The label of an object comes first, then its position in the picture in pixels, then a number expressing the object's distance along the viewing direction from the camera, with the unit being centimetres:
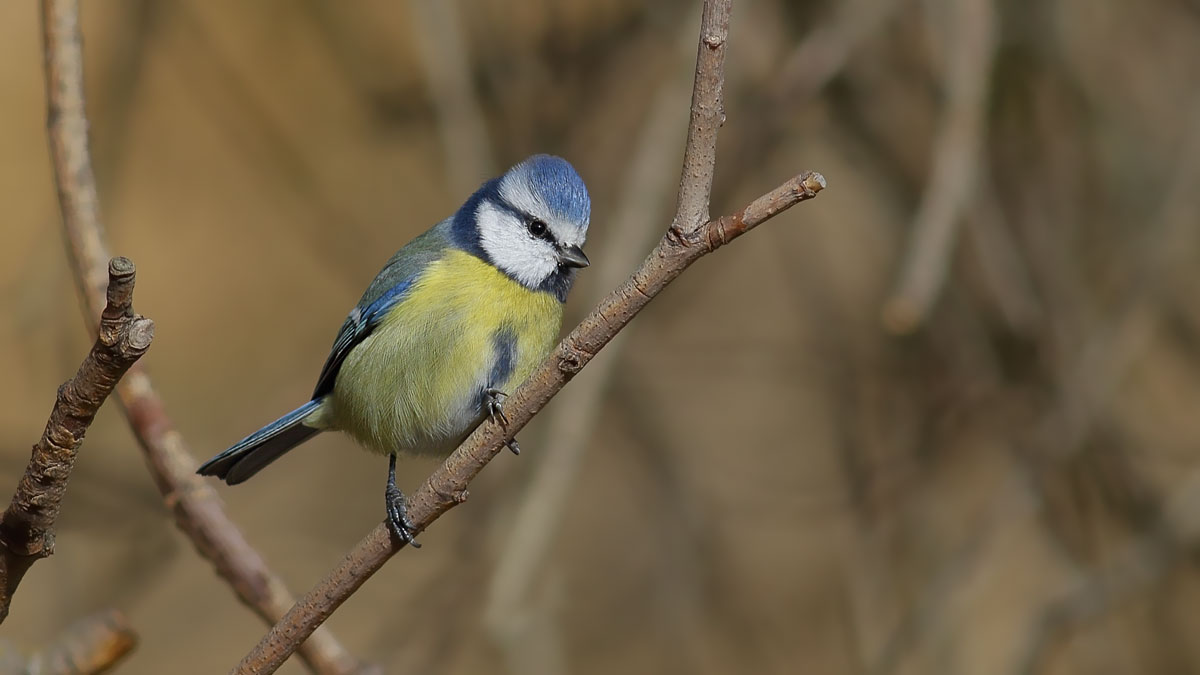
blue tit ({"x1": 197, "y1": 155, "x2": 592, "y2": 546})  426
